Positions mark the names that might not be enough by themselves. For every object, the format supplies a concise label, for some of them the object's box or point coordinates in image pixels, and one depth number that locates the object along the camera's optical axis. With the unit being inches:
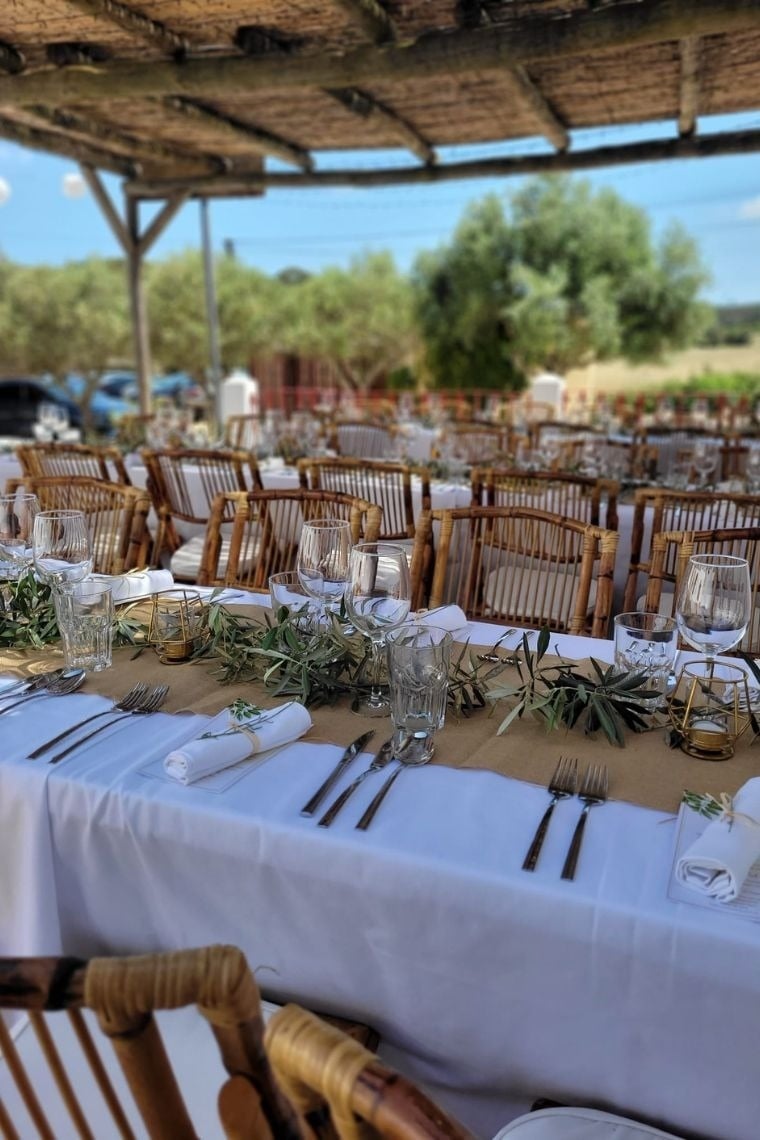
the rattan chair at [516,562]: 81.8
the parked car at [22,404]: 503.8
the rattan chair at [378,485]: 140.0
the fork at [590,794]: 39.7
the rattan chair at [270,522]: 91.9
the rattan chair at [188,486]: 139.1
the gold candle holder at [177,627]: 64.3
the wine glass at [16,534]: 73.8
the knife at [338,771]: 43.7
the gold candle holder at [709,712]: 49.8
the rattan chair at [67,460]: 152.2
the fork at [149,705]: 52.4
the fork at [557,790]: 39.7
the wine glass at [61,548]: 72.0
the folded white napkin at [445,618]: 67.6
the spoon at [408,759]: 45.5
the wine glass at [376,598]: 59.1
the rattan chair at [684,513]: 103.2
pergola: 143.8
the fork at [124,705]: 50.5
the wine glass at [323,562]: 67.0
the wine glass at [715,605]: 57.0
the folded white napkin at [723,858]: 36.9
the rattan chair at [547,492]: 120.9
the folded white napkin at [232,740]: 46.1
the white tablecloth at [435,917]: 36.3
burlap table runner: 46.4
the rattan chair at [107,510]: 97.4
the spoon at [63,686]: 57.0
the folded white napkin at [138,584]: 75.2
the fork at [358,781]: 42.7
